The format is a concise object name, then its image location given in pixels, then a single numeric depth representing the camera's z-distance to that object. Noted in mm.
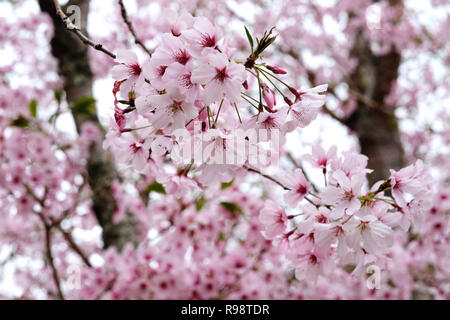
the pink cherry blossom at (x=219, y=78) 937
